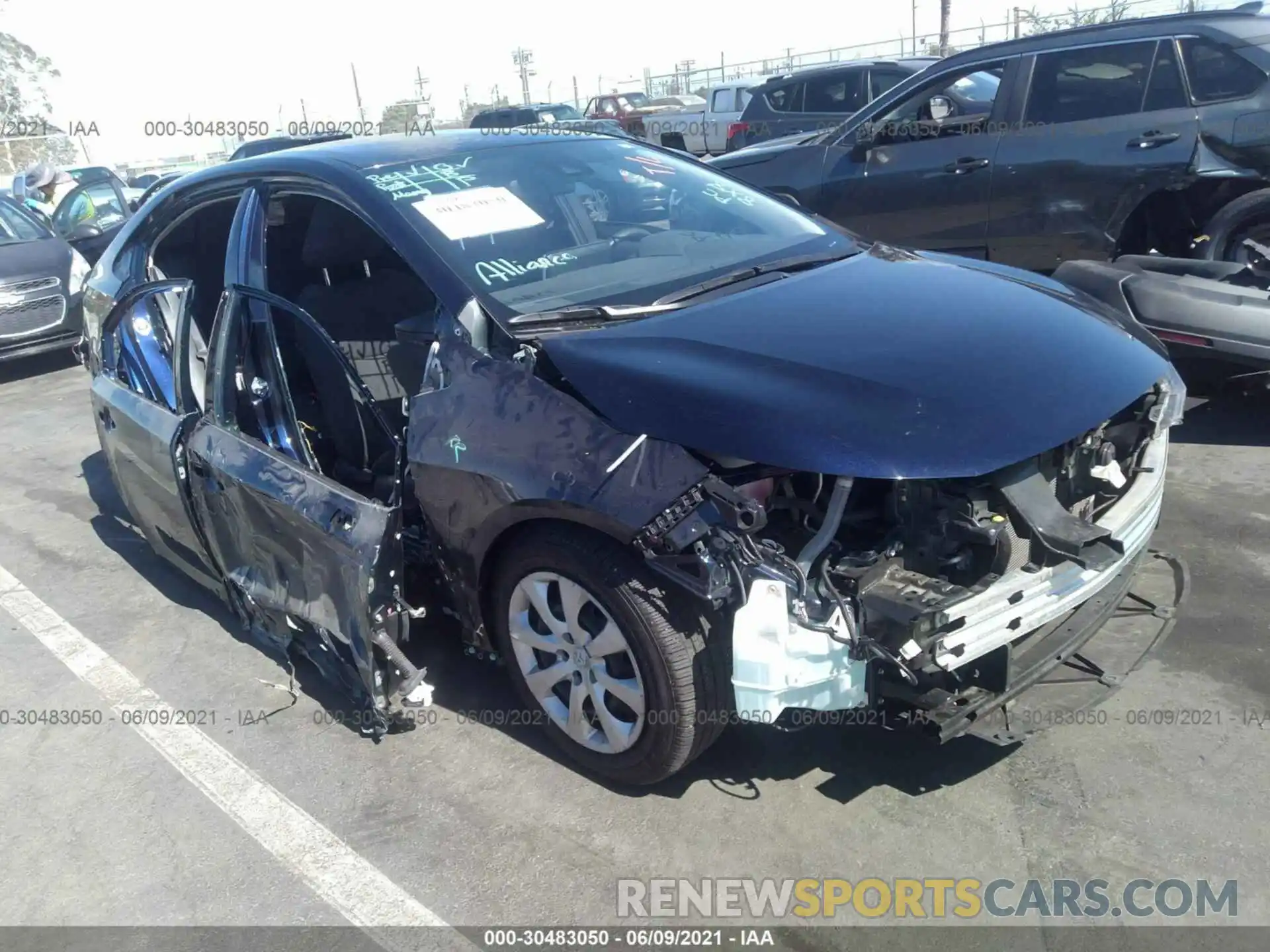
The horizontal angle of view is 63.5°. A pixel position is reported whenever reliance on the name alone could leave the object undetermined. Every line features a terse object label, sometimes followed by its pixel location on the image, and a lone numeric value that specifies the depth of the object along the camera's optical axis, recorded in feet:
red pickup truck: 86.58
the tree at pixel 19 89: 170.09
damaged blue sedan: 8.18
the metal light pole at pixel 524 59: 156.69
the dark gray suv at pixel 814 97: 41.45
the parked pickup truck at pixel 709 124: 64.54
